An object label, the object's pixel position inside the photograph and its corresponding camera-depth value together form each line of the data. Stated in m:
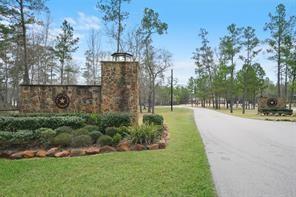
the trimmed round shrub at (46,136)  9.39
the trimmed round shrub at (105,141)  9.33
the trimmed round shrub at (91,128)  10.69
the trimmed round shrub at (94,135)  9.80
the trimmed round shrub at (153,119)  12.98
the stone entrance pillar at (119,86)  13.88
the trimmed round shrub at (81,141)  9.28
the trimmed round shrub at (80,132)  9.98
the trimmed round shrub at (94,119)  11.45
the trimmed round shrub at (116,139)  9.34
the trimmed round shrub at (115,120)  11.32
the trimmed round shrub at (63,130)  10.12
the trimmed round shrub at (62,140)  9.23
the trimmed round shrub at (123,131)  10.15
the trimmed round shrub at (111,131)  10.26
